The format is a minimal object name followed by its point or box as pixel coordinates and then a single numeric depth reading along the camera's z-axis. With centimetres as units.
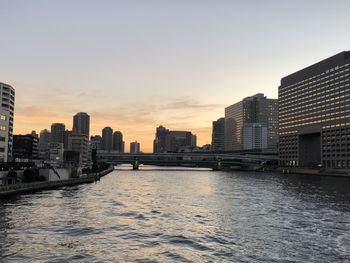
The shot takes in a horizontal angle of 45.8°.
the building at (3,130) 12212
